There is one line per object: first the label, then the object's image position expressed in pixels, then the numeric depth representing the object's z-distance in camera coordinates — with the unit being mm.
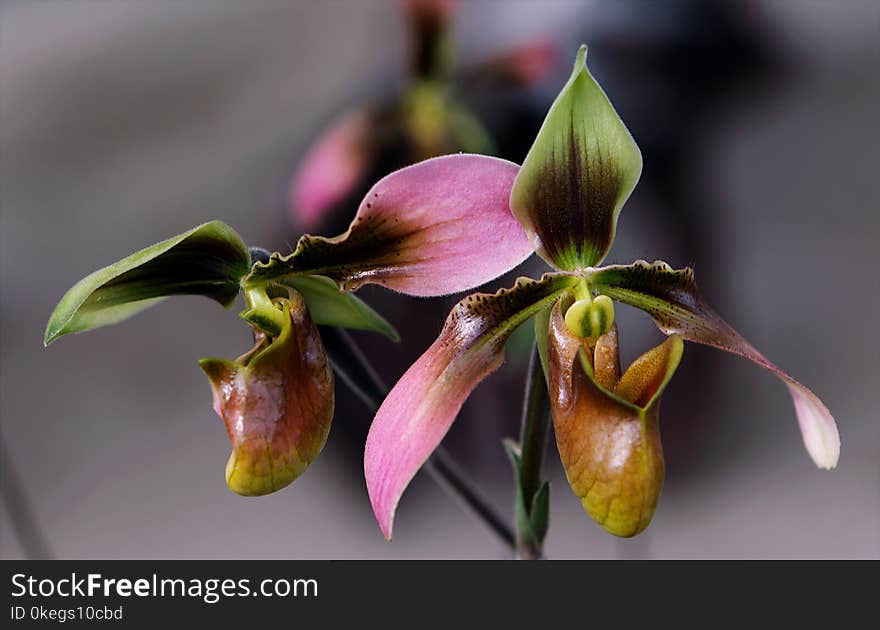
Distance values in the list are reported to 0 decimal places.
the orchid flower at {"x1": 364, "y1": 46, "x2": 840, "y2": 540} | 628
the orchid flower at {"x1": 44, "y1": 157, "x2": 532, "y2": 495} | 632
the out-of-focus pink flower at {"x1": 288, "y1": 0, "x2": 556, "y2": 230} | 938
